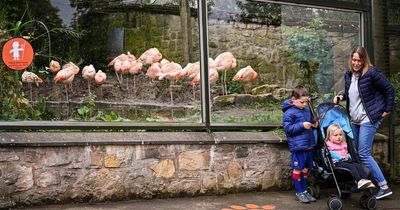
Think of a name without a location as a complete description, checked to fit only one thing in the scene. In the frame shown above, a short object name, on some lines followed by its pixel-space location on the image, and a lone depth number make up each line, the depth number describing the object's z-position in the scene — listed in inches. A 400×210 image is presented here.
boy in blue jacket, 222.5
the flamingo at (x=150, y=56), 235.3
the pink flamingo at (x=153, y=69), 237.0
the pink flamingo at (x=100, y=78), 225.1
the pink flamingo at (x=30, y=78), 211.0
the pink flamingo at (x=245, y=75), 251.6
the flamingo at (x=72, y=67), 219.7
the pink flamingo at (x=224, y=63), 244.4
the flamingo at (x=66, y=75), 217.9
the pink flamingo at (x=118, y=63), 229.0
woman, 221.8
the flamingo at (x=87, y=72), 223.6
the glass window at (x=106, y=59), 212.1
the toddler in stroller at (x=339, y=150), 207.3
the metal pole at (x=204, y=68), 237.6
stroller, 209.9
